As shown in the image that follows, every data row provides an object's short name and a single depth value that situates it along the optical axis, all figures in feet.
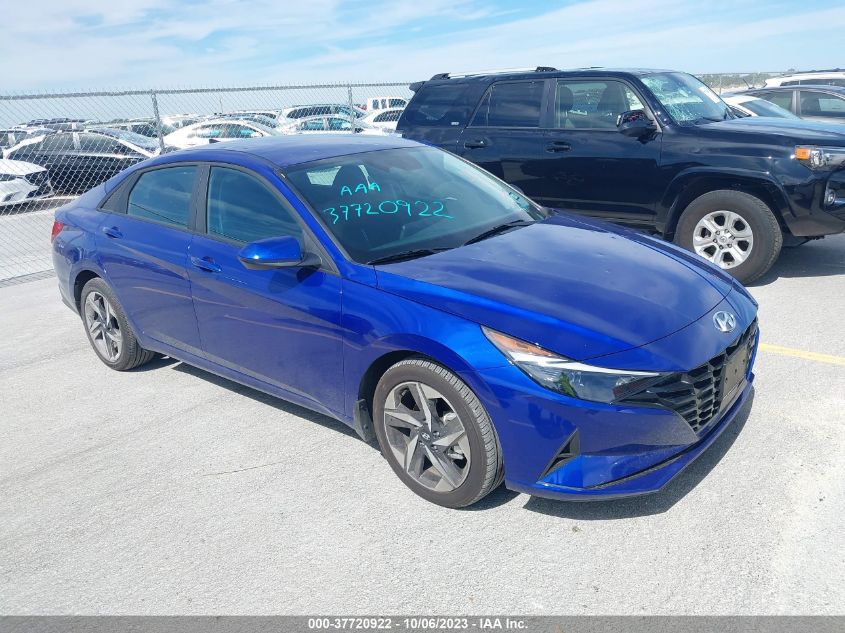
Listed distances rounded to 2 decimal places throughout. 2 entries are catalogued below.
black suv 20.35
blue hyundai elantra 9.70
